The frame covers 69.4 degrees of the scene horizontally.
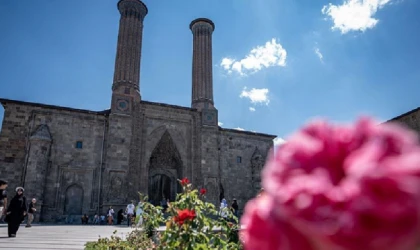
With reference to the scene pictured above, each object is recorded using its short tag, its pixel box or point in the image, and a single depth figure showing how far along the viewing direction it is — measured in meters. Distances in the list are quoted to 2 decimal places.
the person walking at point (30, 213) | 10.83
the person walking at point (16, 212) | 6.74
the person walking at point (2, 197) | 6.29
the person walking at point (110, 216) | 14.46
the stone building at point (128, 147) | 15.45
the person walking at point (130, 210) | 12.20
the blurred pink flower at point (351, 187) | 0.35
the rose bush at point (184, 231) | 2.41
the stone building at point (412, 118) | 14.05
